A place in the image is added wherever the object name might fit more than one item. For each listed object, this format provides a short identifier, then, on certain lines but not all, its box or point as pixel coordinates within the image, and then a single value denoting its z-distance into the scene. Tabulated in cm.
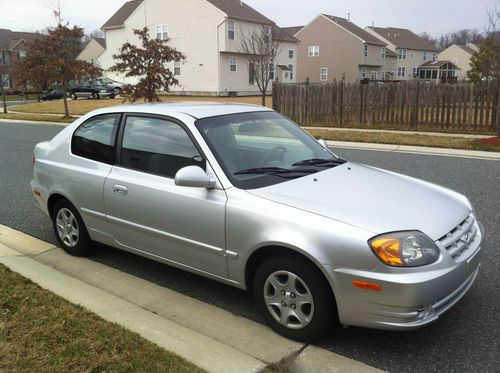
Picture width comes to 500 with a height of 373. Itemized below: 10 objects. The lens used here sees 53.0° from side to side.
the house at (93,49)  5975
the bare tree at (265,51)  2798
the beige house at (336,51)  5581
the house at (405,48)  6663
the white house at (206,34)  3906
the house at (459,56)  7706
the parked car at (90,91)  3919
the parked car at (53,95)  4790
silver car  299
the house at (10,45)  6397
